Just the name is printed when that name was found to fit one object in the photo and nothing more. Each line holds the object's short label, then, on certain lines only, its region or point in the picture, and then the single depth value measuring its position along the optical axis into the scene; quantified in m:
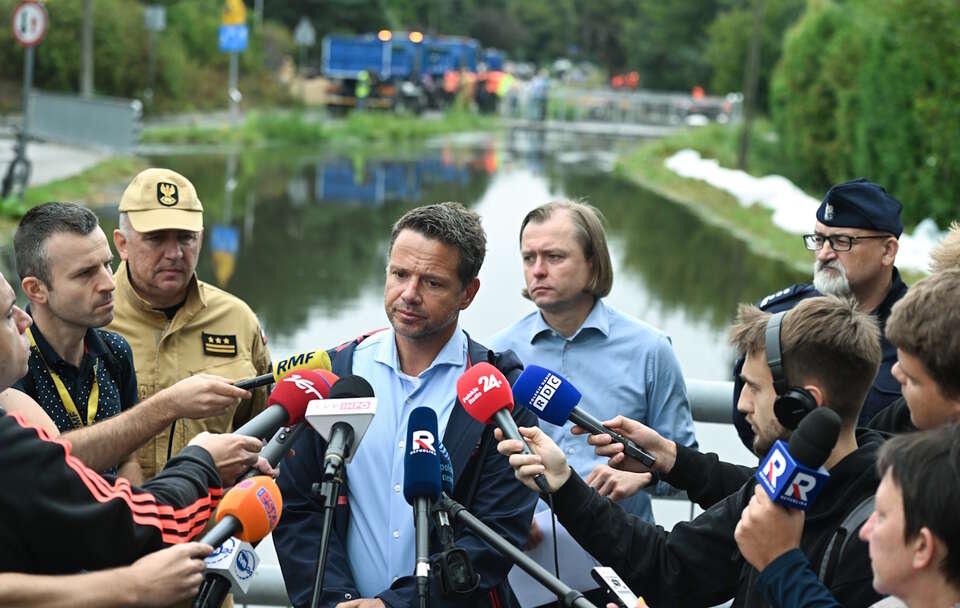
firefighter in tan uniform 4.84
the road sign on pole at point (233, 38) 39.06
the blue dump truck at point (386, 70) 54.69
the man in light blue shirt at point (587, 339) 5.07
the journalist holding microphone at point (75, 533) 2.75
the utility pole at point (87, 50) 33.91
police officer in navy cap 5.31
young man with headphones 3.15
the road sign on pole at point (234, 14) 40.28
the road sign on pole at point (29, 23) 18.09
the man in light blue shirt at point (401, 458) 3.86
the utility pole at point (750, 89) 32.39
